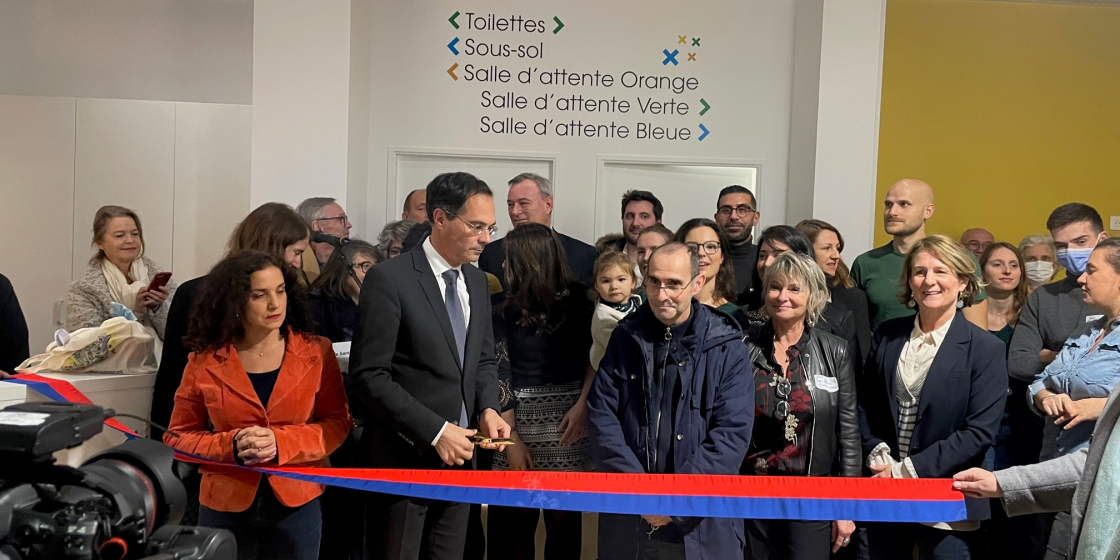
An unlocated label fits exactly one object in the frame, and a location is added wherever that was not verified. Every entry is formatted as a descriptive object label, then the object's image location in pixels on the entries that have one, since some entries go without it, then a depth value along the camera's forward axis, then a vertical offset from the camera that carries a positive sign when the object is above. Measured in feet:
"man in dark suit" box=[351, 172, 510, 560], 9.15 -1.33
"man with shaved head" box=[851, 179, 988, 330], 13.92 +0.14
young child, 11.36 -0.63
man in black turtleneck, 15.28 +0.54
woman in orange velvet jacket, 9.07 -1.85
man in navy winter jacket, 9.40 -1.69
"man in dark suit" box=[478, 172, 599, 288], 14.39 +0.60
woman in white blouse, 10.15 -1.55
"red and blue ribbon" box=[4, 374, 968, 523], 8.70 -2.46
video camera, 4.76 -1.58
